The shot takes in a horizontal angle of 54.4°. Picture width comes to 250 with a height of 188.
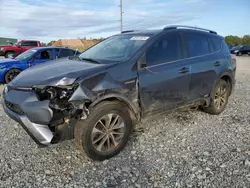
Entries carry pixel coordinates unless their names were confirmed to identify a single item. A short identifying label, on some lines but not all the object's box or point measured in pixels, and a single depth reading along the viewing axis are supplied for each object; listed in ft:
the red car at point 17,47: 67.92
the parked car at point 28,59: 29.25
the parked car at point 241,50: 111.86
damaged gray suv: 9.86
